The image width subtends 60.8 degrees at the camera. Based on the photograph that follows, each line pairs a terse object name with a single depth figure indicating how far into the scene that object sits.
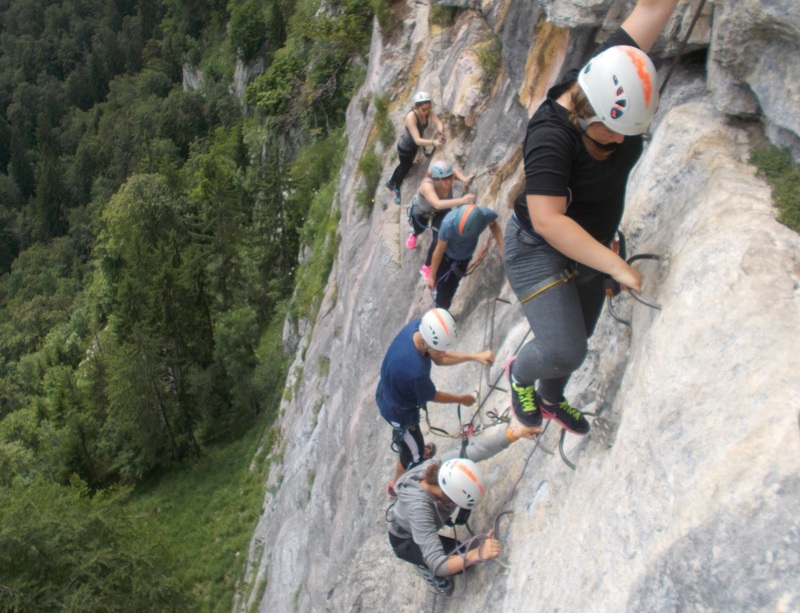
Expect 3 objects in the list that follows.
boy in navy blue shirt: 6.36
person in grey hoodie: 5.35
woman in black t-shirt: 3.53
